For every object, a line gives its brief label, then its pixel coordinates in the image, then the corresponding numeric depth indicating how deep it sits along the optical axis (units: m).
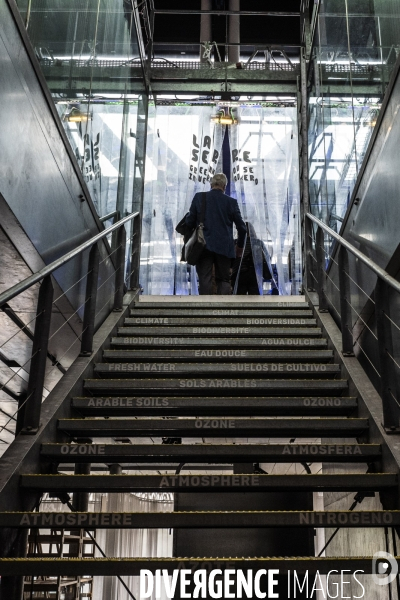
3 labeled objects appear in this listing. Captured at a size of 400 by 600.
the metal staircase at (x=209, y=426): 2.46
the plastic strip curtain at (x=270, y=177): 8.74
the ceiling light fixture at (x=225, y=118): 8.97
